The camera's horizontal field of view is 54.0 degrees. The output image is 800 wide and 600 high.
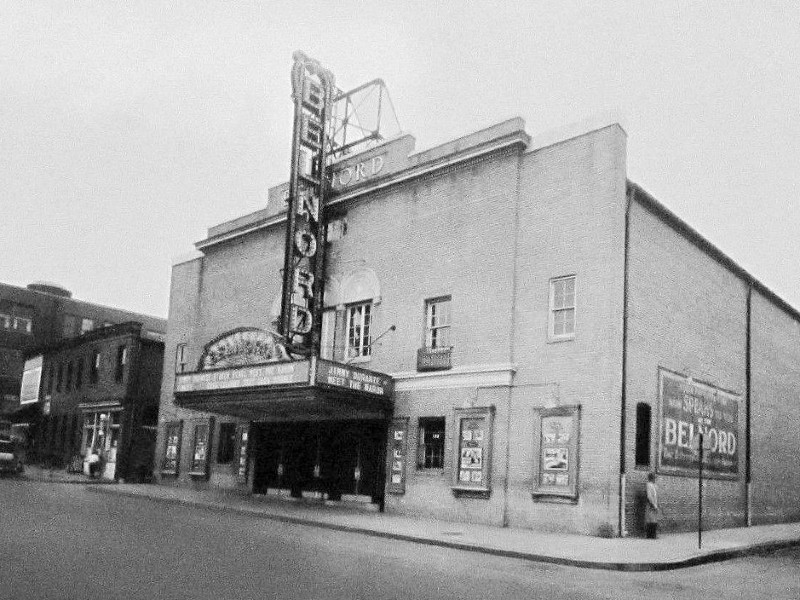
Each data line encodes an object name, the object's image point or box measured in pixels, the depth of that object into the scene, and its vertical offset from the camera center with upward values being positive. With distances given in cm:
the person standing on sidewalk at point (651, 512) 1786 -154
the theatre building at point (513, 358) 1914 +216
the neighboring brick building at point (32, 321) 6053 +715
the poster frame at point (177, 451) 3156 -139
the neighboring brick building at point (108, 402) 3819 +55
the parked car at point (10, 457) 3355 -213
